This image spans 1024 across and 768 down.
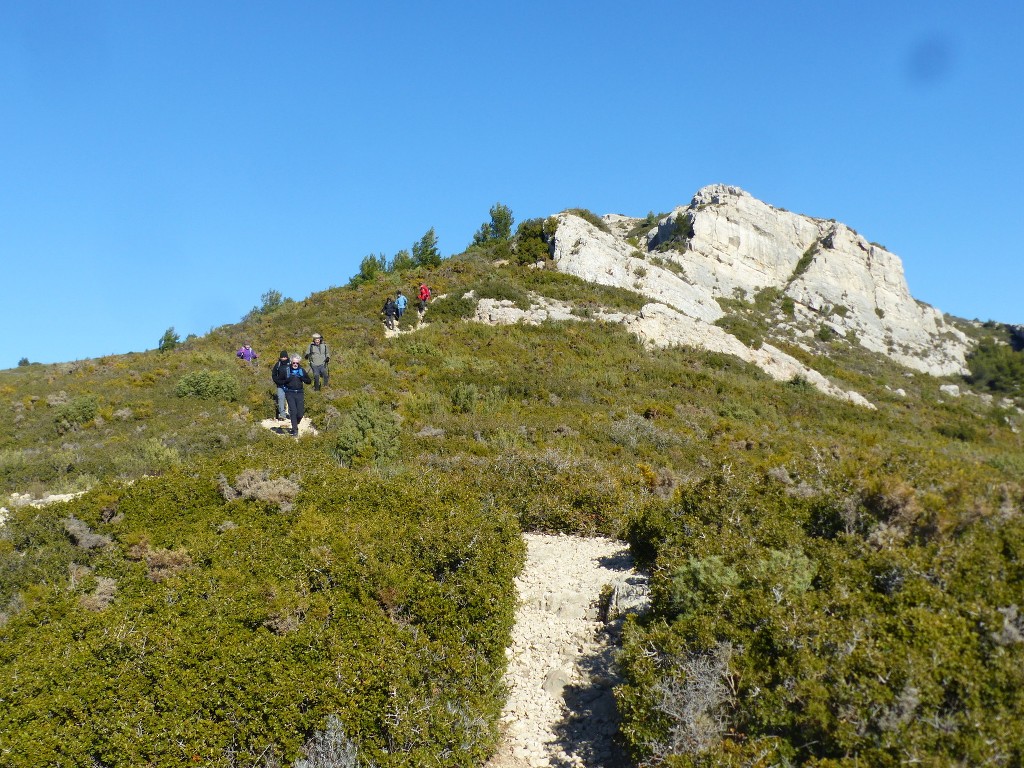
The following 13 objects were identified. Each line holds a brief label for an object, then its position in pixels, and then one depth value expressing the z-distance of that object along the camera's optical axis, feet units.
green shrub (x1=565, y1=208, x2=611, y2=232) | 145.89
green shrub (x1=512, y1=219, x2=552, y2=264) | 127.95
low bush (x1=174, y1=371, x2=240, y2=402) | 59.31
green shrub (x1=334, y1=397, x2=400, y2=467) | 42.14
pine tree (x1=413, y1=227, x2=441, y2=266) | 136.87
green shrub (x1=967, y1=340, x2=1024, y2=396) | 137.90
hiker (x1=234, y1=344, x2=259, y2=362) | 76.69
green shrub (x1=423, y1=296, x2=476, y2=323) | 97.45
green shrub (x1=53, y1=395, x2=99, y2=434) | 54.90
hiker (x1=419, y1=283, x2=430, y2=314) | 97.38
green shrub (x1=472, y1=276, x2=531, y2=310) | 100.68
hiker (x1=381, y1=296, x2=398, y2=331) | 91.30
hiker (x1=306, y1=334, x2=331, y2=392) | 57.21
